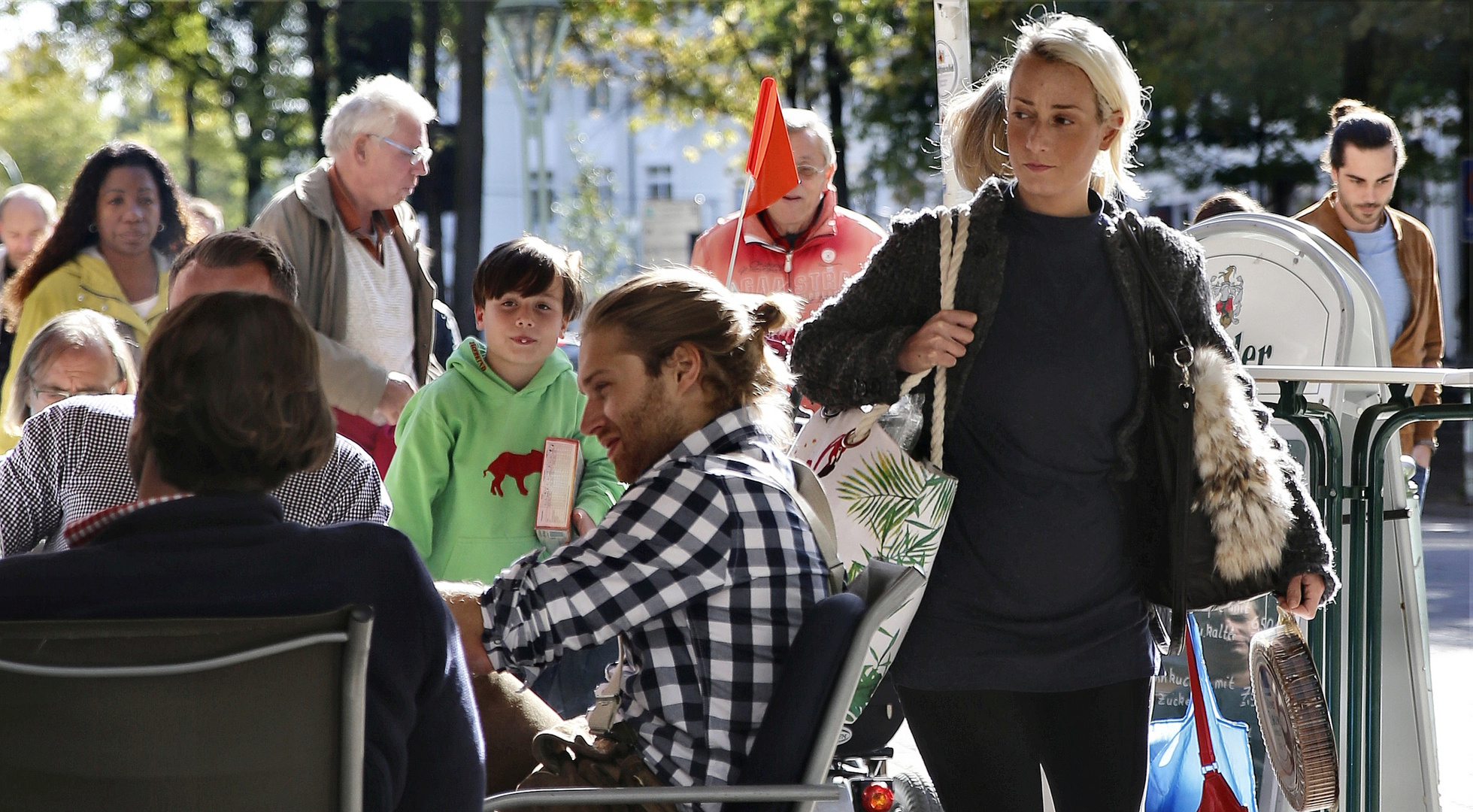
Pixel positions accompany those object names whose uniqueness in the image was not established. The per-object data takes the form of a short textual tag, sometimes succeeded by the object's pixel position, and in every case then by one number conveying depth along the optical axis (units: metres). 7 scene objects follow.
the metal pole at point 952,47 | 9.02
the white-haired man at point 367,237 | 8.82
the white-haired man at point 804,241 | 9.98
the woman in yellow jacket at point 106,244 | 9.69
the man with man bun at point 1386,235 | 11.30
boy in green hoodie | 7.47
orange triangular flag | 8.41
